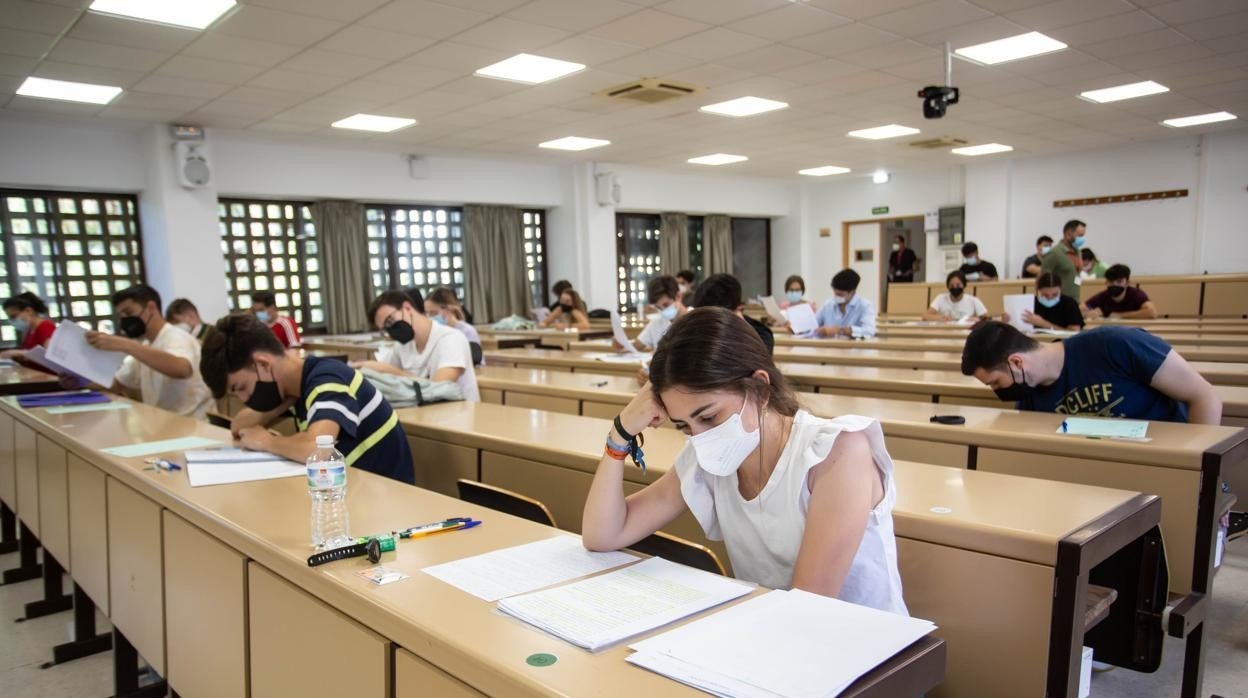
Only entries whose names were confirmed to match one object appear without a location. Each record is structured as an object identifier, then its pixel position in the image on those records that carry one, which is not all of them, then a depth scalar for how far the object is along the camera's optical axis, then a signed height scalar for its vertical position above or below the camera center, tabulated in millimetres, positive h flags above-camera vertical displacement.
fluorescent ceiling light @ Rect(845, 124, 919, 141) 8797 +1614
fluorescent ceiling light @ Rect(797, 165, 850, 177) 11854 +1601
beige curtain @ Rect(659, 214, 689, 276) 12141 +530
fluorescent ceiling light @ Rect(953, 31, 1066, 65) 5547 +1632
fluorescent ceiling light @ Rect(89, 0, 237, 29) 4262 +1550
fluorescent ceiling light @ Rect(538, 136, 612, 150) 8883 +1570
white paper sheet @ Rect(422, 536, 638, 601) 1250 -496
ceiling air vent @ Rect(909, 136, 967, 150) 9570 +1604
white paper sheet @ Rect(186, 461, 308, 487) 2021 -503
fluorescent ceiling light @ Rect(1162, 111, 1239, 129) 8648 +1672
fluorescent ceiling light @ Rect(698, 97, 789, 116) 7230 +1600
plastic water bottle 1533 -466
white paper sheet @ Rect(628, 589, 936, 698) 880 -465
